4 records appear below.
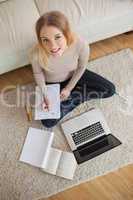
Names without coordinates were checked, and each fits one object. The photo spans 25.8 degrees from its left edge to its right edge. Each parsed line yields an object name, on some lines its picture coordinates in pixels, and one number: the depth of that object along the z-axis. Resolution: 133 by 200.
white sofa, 1.63
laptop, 1.65
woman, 1.29
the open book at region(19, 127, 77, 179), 1.62
